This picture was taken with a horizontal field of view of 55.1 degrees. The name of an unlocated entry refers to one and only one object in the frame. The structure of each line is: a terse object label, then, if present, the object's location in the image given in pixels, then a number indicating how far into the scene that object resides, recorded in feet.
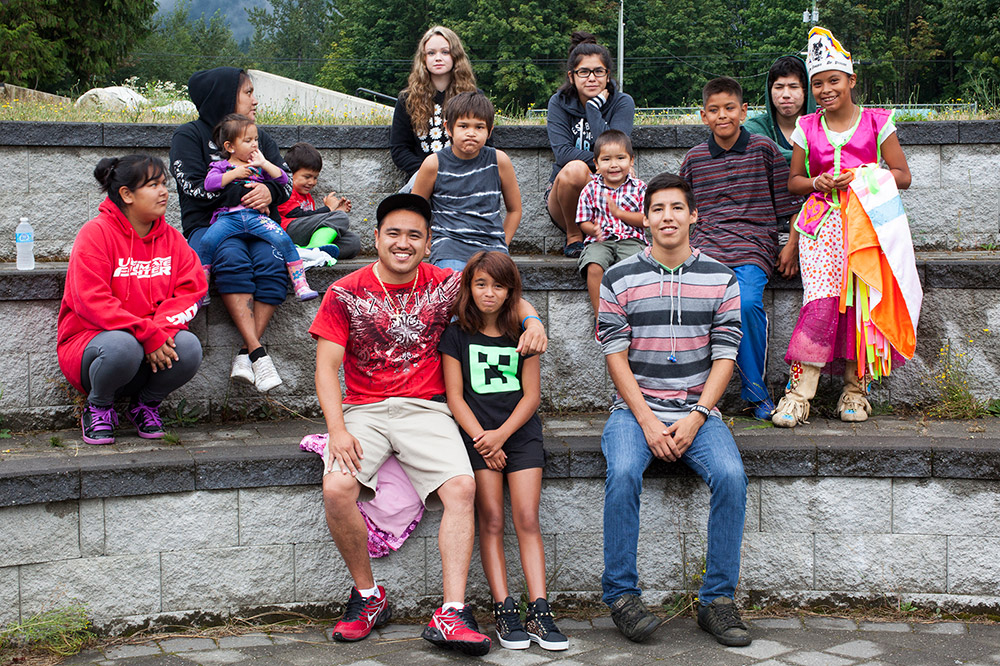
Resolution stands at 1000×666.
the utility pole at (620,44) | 128.36
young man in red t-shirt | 12.30
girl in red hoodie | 13.93
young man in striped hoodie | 12.43
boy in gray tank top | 16.53
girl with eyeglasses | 19.42
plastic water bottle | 16.92
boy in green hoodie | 18.25
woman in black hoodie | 15.70
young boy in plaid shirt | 17.07
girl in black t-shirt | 12.75
